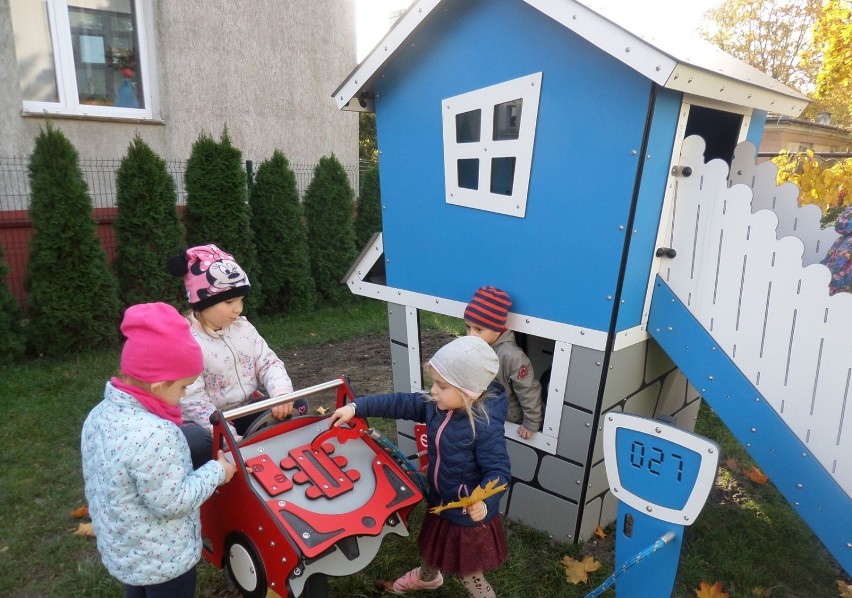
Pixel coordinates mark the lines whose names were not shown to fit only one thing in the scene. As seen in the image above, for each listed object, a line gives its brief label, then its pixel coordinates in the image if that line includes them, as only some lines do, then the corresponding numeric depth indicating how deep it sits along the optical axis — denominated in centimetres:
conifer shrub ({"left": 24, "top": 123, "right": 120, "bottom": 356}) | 501
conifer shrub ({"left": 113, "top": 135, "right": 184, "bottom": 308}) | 554
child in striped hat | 260
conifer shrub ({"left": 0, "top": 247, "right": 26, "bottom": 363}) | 489
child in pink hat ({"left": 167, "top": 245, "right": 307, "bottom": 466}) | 236
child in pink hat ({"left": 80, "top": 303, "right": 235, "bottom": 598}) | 158
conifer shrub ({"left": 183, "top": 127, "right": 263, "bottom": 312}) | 605
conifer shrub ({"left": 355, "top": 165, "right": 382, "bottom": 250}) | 828
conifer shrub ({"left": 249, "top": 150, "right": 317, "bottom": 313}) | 670
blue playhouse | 214
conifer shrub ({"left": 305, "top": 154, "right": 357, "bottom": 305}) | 729
